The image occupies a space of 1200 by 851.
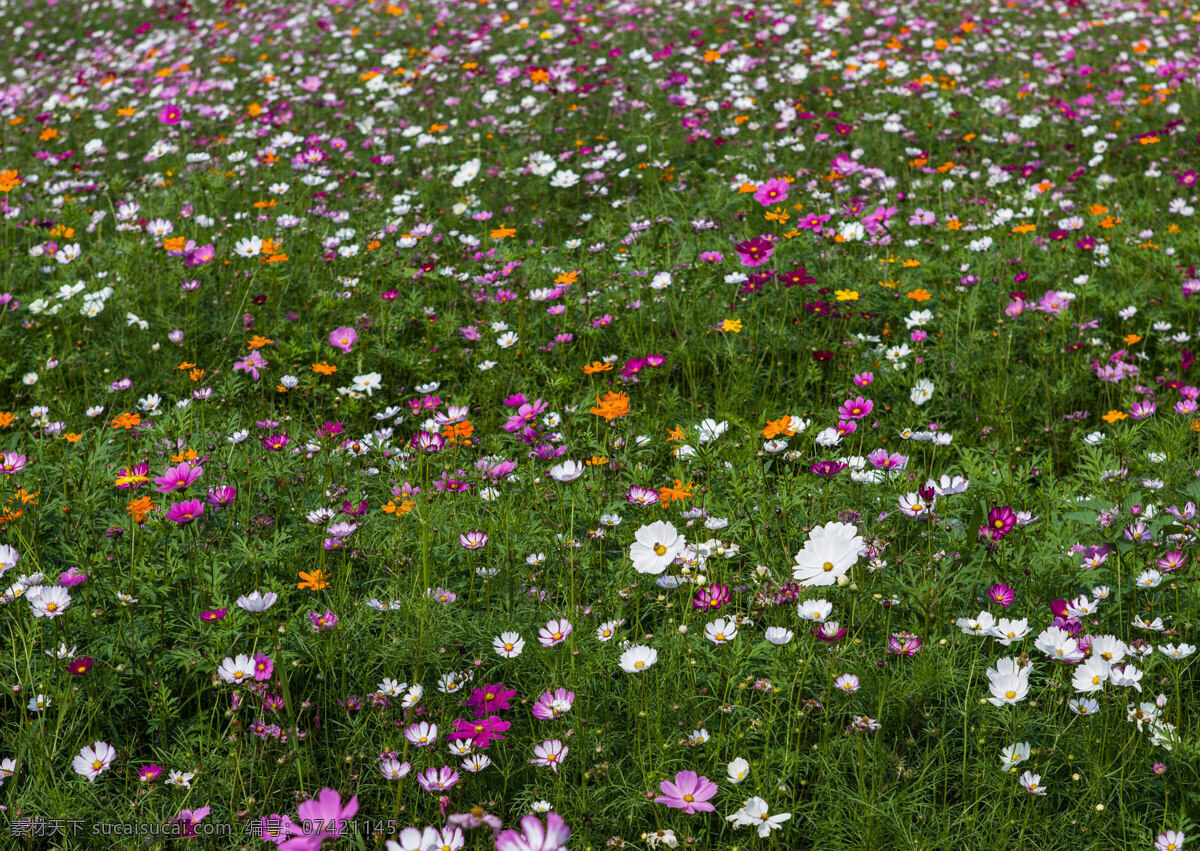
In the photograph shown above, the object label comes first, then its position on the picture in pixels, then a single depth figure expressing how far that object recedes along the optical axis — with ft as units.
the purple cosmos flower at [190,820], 4.46
